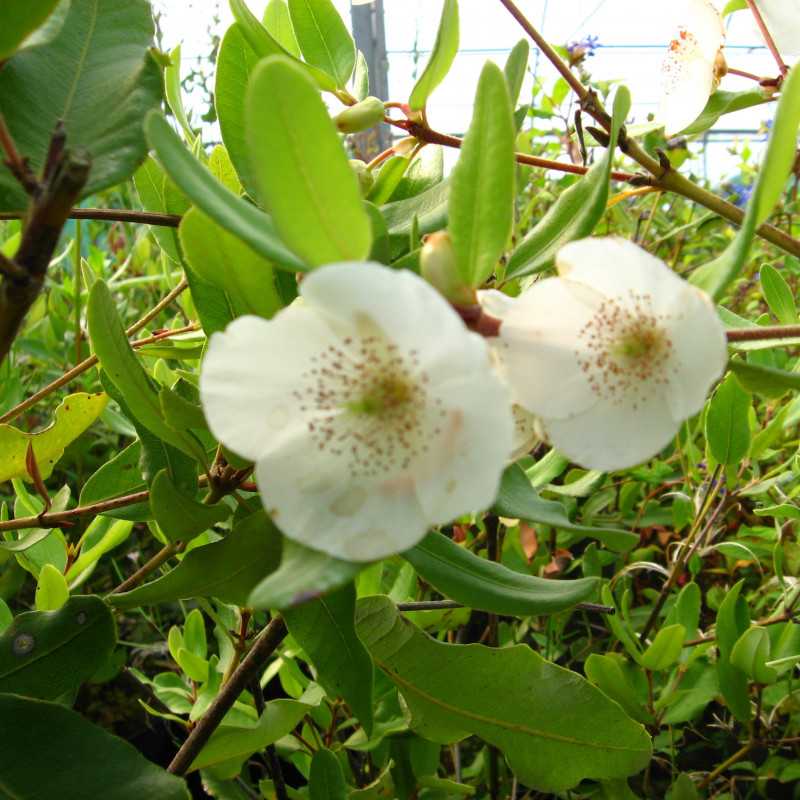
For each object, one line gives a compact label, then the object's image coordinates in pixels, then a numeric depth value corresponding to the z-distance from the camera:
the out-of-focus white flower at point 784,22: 0.23
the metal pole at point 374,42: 1.97
